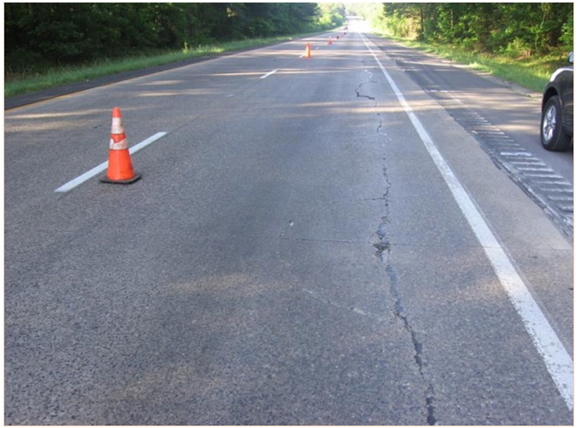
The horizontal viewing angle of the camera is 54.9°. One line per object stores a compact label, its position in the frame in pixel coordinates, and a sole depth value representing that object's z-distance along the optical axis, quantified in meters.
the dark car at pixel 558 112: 7.28
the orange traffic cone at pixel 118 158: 6.16
